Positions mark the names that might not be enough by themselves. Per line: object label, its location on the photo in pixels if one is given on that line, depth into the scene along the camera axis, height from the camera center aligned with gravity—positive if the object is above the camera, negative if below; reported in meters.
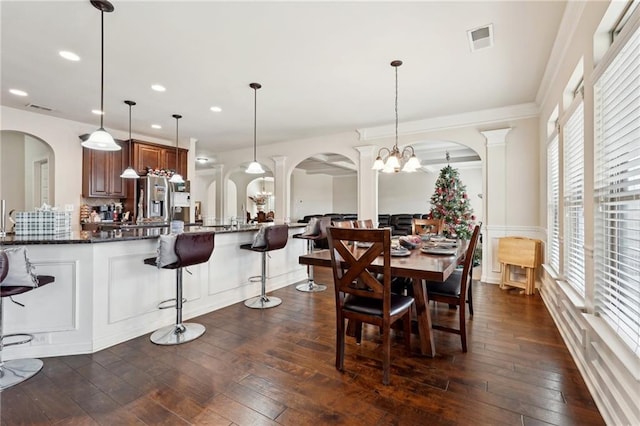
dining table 1.96 -0.36
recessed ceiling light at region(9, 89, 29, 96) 3.77 +1.52
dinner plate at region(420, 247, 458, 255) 2.54 -0.31
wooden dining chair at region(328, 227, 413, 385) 1.94 -0.51
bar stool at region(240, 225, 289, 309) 3.45 -0.37
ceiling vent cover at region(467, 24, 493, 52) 2.52 +1.51
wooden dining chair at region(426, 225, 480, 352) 2.41 -0.64
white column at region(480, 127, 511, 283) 4.52 +0.22
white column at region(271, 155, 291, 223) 6.62 +0.50
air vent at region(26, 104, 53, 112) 4.27 +1.51
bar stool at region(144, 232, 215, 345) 2.53 -0.42
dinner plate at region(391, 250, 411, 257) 2.49 -0.32
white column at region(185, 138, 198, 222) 6.34 +0.96
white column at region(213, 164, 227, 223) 7.76 +0.61
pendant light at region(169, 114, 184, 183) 4.95 +0.61
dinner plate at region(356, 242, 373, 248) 2.96 -0.30
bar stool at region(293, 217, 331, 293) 4.23 -0.33
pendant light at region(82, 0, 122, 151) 2.73 +0.65
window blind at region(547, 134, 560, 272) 3.22 +0.11
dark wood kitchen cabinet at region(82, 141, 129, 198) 5.14 +0.72
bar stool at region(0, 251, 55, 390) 1.85 -1.06
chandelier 3.39 +0.57
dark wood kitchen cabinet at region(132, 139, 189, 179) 5.50 +1.08
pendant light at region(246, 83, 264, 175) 3.67 +1.53
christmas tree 5.75 +0.19
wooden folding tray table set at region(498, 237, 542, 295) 3.95 -0.58
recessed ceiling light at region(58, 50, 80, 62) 2.87 +1.51
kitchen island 2.33 -0.67
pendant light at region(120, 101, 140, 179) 4.36 +0.57
